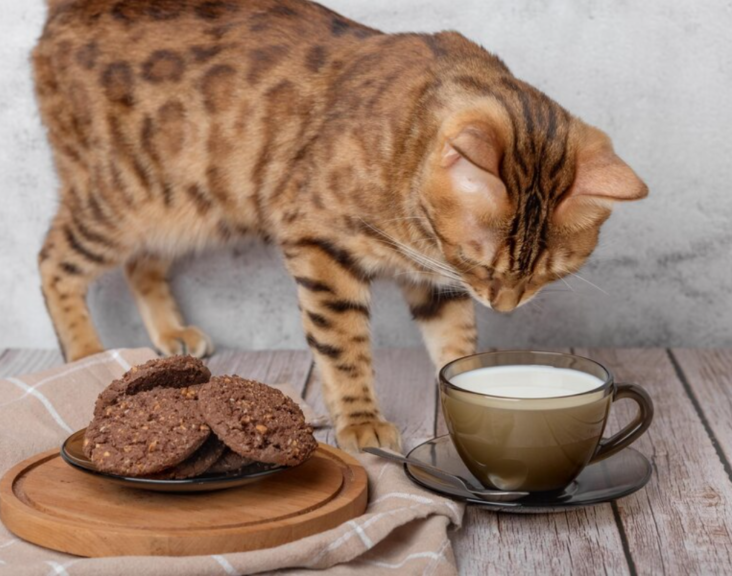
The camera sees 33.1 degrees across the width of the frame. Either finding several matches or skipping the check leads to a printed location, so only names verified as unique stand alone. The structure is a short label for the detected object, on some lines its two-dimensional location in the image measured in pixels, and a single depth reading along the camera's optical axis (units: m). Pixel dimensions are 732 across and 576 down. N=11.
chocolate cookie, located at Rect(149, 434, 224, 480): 0.63
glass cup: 0.64
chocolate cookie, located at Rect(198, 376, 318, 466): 0.62
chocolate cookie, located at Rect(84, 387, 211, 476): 0.62
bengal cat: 0.73
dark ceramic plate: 0.63
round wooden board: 0.61
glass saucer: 0.66
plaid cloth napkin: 0.60
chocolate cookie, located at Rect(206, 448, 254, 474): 0.64
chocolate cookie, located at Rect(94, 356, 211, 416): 0.66
